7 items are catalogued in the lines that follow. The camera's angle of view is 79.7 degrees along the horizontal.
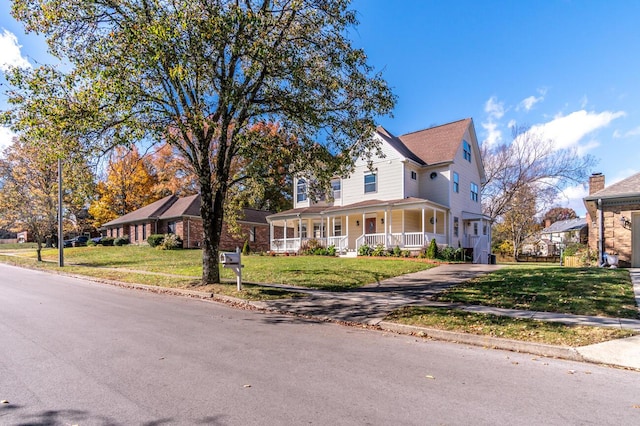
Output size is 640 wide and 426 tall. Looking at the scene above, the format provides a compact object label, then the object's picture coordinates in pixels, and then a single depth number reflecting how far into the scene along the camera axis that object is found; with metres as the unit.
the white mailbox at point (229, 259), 11.43
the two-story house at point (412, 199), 23.78
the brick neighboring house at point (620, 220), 16.97
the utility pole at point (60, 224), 21.21
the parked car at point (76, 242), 47.44
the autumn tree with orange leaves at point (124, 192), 45.53
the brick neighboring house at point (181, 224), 32.97
